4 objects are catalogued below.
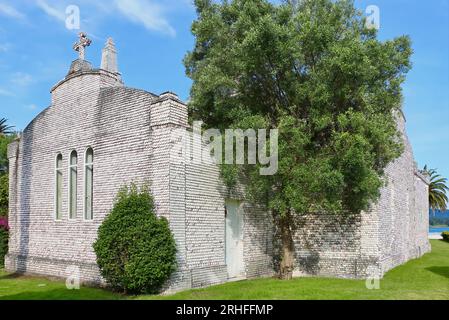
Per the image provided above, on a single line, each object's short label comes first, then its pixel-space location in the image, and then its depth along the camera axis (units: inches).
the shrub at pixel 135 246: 444.1
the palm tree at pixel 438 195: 1879.9
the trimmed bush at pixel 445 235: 1483.3
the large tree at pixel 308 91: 449.1
